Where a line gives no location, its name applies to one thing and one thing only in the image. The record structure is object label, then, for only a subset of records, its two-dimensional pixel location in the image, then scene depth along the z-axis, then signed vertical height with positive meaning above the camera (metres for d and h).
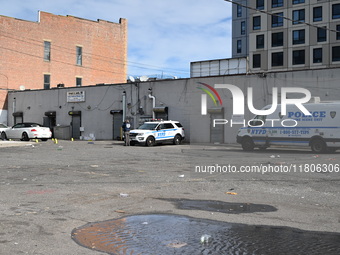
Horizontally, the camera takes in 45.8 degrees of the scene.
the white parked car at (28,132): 33.50 -0.74
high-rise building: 56.62 +13.02
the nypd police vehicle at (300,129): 17.00 -0.24
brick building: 45.94 +8.99
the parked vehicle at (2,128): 36.11 -0.45
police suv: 27.58 -0.66
